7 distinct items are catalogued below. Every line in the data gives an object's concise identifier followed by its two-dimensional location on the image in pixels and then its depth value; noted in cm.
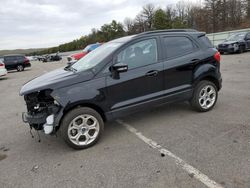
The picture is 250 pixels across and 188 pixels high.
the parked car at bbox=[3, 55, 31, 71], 1726
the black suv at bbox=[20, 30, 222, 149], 298
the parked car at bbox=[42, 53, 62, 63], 3509
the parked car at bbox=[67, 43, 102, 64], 1383
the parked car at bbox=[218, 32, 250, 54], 1331
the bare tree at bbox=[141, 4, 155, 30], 5433
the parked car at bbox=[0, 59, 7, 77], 1212
